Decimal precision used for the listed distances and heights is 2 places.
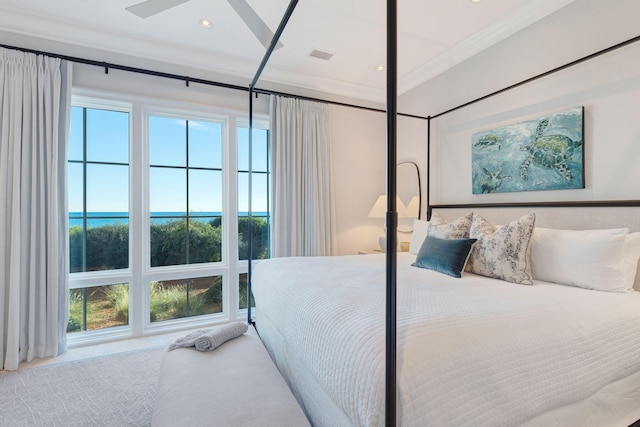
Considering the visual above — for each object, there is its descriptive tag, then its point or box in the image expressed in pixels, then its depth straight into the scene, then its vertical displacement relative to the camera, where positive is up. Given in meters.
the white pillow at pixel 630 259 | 1.64 -0.25
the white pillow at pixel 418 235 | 2.71 -0.20
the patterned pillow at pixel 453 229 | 2.18 -0.13
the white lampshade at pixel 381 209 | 3.34 +0.04
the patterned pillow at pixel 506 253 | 1.78 -0.25
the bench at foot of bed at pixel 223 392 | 1.00 -0.67
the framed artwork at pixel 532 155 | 2.08 +0.44
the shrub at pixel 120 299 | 2.81 -0.80
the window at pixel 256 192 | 3.30 +0.23
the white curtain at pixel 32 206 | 2.25 +0.05
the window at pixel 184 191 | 2.98 +0.22
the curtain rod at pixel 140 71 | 2.39 +1.23
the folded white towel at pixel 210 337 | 1.53 -0.66
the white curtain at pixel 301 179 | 3.19 +0.36
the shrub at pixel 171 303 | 2.97 -0.91
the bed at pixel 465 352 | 0.84 -0.45
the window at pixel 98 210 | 2.70 +0.02
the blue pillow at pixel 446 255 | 1.90 -0.28
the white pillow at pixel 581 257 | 1.62 -0.25
